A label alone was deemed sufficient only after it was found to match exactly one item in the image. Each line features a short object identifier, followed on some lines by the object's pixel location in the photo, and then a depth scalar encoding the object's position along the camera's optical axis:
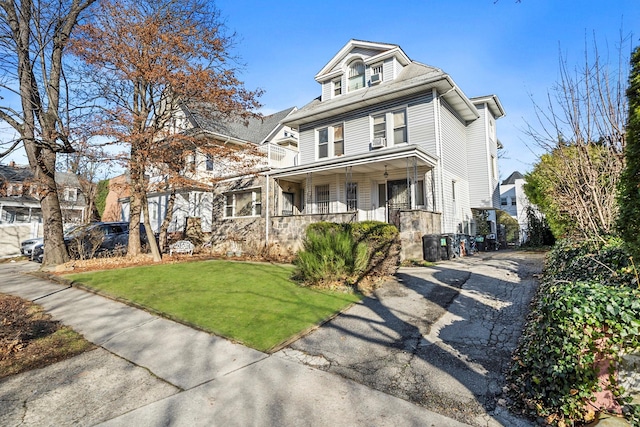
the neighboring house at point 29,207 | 23.55
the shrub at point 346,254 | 6.93
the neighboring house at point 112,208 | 26.23
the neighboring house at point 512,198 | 30.48
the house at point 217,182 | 13.75
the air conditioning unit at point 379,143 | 13.37
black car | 11.96
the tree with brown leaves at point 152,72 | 10.49
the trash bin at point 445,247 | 10.61
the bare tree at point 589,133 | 4.71
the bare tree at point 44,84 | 10.03
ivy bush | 2.38
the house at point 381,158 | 12.36
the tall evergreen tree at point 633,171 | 2.98
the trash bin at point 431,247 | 10.26
